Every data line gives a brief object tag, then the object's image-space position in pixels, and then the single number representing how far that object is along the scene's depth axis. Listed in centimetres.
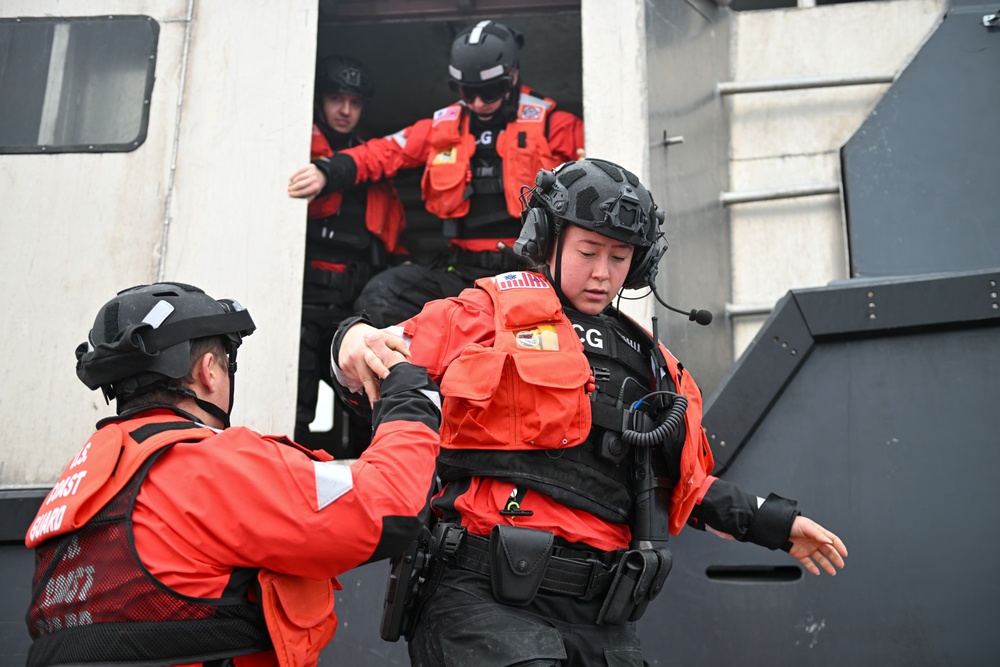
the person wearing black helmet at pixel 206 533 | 210
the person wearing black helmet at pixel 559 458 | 248
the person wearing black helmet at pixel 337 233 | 554
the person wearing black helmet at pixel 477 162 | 513
